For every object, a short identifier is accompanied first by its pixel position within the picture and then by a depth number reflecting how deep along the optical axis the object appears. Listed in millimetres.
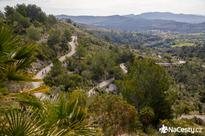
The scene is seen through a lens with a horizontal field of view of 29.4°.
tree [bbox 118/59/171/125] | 40688
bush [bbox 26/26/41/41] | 87588
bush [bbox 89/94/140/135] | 23866
